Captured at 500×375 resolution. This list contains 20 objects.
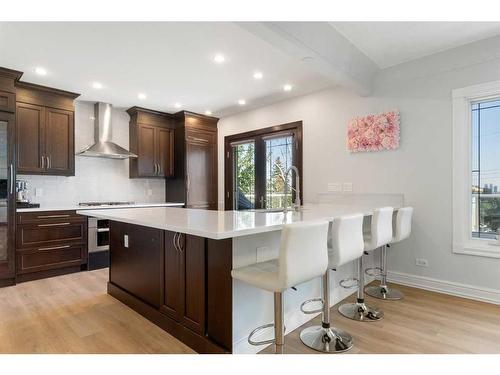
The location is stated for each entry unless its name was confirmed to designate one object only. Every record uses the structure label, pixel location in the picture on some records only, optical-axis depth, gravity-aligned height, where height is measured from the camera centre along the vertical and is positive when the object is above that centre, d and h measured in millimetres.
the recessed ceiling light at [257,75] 3660 +1437
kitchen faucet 3141 -205
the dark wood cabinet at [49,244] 3666 -764
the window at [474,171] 3029 +163
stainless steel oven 4199 -715
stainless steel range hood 4699 +894
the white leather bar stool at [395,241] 2971 -694
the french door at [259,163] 4715 +421
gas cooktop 4500 -276
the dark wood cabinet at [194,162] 5395 +471
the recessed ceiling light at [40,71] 3414 +1403
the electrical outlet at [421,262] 3330 -885
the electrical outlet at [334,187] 4070 -10
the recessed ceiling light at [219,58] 3166 +1432
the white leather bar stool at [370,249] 2543 -640
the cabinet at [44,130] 3852 +788
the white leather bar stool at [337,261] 1999 -527
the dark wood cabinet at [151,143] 5148 +809
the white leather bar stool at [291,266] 1554 -453
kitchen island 1834 -667
